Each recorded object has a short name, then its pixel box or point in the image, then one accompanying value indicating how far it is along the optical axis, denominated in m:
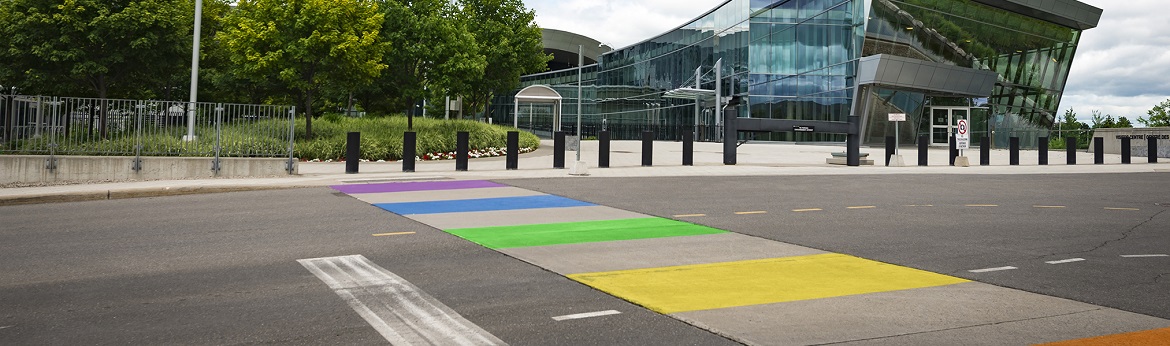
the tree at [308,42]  25.73
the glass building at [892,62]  45.88
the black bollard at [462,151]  20.52
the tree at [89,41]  27.71
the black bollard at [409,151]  19.78
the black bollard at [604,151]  22.61
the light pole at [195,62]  23.45
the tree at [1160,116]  63.38
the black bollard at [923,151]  26.52
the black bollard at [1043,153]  28.37
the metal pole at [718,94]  53.38
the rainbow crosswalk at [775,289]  4.91
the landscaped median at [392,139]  26.09
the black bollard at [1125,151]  29.86
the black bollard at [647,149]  23.28
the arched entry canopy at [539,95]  41.69
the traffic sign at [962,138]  26.02
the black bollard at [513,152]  21.17
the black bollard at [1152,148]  30.12
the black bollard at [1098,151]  28.67
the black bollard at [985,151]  27.51
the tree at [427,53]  30.81
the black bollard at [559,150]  21.67
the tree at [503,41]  40.25
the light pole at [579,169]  19.38
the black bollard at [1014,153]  27.93
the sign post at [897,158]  26.10
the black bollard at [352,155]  19.52
